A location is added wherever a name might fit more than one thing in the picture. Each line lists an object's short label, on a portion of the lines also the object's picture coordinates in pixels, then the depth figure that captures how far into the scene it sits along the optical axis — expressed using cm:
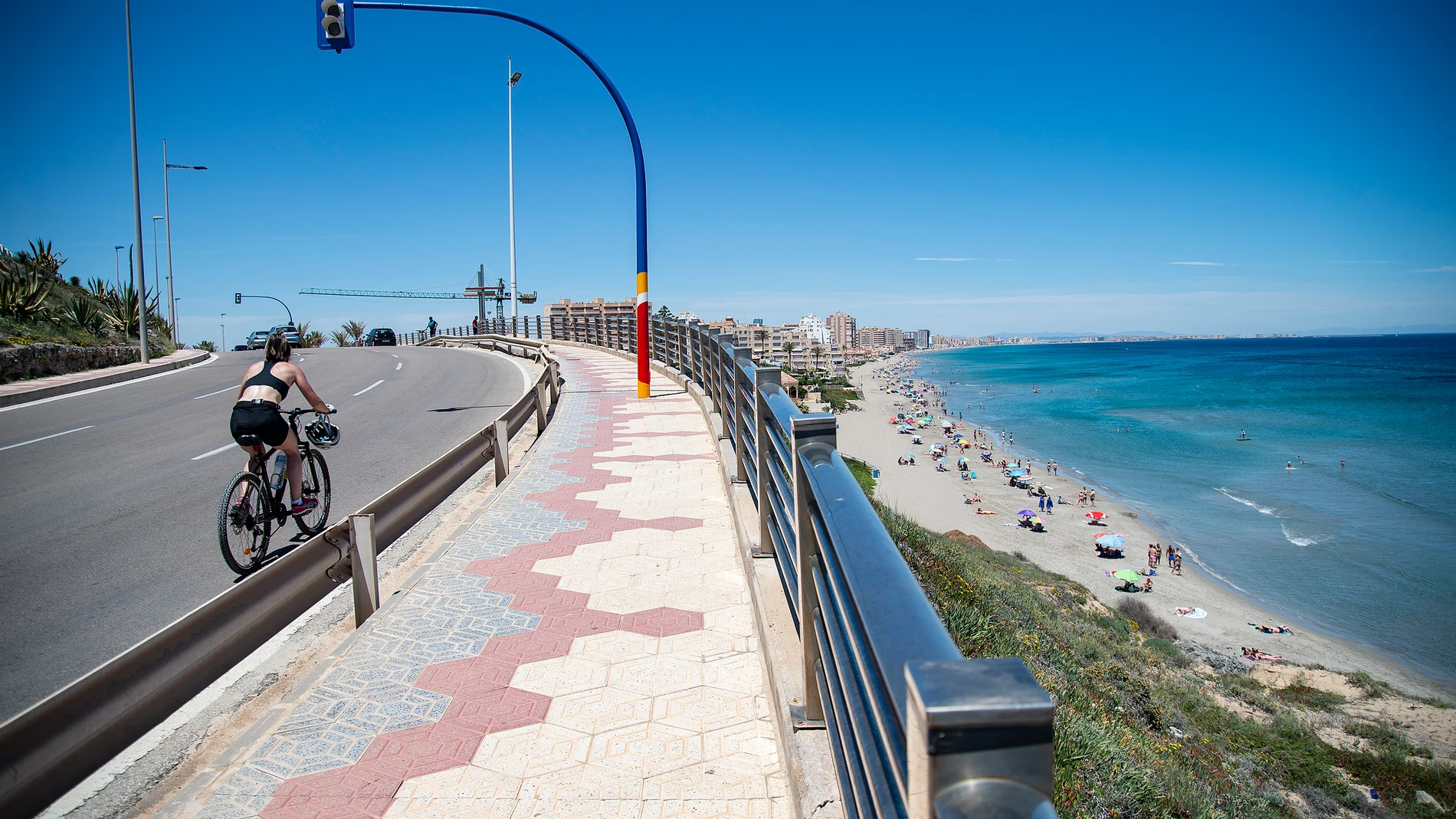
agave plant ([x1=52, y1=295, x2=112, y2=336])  2183
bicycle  550
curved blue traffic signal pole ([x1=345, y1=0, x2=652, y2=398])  1140
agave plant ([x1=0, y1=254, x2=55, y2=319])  1889
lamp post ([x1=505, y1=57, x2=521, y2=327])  3153
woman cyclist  572
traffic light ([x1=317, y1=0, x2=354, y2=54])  991
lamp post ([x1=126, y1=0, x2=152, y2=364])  1956
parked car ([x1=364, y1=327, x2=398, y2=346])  4581
